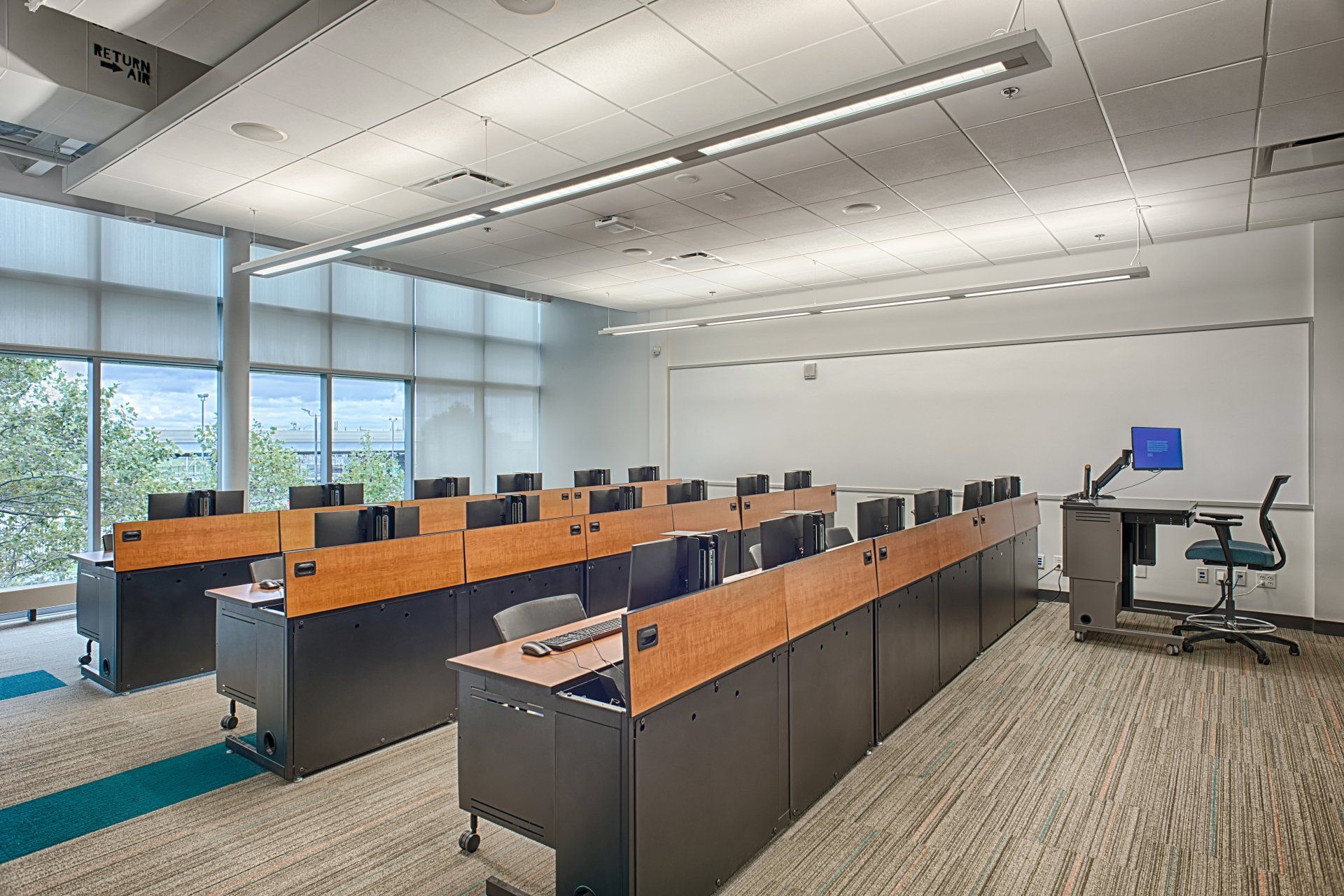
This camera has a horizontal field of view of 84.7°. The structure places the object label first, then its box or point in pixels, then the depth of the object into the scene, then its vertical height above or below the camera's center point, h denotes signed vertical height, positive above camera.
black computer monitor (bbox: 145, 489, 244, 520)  4.75 -0.34
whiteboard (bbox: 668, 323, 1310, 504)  6.17 +0.36
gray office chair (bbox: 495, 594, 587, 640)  2.86 -0.67
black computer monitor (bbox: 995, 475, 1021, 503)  6.21 -0.34
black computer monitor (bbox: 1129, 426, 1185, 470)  5.89 +0.00
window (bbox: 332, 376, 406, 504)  8.42 +0.18
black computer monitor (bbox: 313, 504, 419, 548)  3.74 -0.39
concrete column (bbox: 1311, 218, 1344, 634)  5.78 +0.23
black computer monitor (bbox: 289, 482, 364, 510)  5.33 -0.32
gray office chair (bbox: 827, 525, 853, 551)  4.45 -0.53
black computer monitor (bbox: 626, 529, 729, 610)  2.62 -0.43
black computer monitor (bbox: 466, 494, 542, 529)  4.66 -0.39
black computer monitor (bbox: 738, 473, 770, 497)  7.05 -0.34
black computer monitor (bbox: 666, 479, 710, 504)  6.66 -0.39
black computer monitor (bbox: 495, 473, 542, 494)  7.16 -0.31
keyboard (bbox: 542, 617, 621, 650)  2.67 -0.70
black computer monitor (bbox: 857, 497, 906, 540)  3.94 -0.37
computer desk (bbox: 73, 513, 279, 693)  4.41 -0.87
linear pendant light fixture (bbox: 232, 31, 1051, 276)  2.37 +1.29
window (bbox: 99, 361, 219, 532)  6.73 +0.18
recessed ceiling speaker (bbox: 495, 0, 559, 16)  2.96 +1.80
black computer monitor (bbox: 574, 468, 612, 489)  8.18 -0.31
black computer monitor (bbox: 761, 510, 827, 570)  3.33 -0.40
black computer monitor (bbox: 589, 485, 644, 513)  5.92 -0.41
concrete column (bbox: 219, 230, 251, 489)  7.11 +0.80
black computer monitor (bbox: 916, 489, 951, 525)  4.70 -0.38
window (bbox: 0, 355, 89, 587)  6.18 -0.12
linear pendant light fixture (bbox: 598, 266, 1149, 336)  5.57 +1.31
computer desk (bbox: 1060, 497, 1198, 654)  5.32 -0.78
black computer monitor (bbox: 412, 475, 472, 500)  6.27 -0.32
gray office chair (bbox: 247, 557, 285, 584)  4.09 -0.67
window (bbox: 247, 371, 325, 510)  7.68 +0.16
